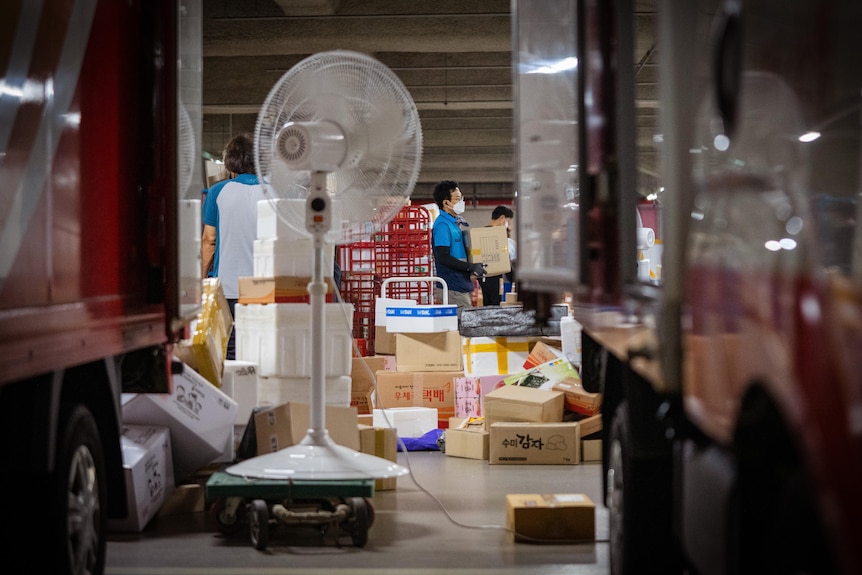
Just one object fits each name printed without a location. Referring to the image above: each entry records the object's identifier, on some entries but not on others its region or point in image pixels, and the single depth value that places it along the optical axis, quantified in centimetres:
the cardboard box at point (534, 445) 670
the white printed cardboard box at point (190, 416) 517
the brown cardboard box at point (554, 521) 461
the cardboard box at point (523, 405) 693
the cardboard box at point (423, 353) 824
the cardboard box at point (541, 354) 795
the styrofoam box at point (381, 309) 990
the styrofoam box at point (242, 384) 627
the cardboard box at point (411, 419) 738
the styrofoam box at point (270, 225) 621
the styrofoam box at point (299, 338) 619
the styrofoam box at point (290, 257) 619
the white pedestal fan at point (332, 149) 493
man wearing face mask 991
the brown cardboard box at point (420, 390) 795
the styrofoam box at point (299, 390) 624
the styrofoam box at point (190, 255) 415
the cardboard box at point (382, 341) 1033
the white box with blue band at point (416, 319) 822
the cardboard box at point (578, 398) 700
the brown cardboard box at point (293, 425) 536
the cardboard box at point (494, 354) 827
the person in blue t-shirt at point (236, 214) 693
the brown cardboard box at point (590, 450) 684
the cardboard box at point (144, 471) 462
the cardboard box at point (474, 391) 777
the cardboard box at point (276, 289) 624
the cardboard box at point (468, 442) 690
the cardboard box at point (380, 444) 580
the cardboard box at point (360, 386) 758
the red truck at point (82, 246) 258
